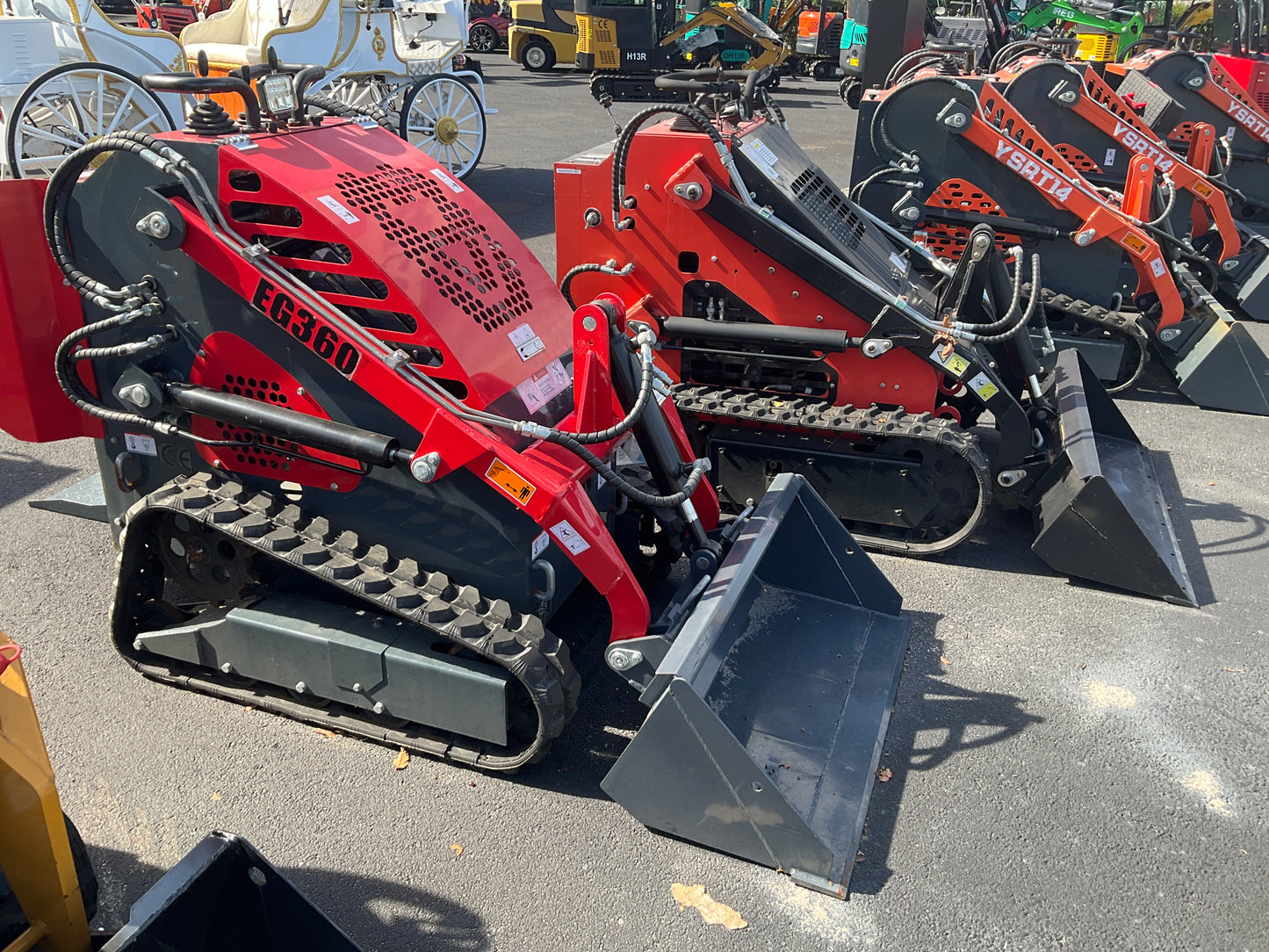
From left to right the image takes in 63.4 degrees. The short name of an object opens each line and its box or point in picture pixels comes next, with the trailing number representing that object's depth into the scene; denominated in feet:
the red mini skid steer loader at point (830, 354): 16.98
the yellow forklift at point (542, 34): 79.41
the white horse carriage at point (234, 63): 29.30
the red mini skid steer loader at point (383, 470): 11.66
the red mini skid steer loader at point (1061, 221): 24.16
